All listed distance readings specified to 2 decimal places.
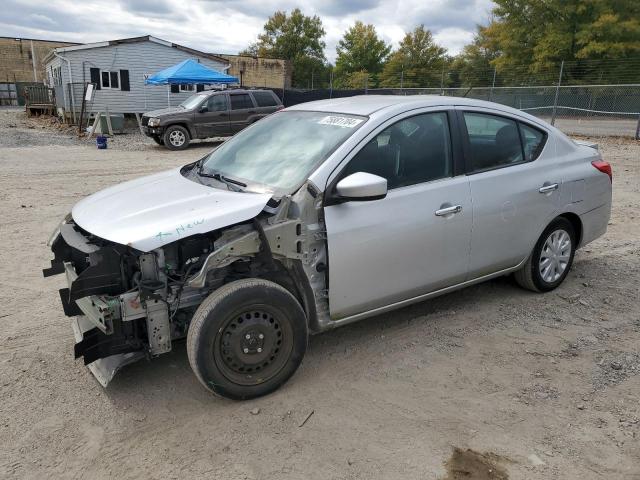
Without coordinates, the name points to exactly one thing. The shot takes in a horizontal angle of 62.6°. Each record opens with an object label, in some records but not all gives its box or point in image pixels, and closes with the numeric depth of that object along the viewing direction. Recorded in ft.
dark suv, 54.19
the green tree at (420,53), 184.76
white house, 80.89
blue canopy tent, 66.04
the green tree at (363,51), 212.02
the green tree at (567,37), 113.60
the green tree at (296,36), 221.25
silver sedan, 9.73
